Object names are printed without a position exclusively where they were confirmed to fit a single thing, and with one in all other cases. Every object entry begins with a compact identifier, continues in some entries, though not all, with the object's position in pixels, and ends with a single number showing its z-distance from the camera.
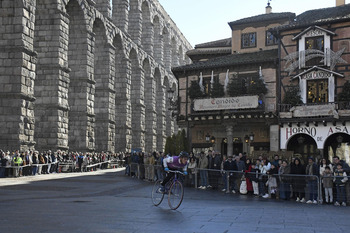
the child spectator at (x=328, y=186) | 15.38
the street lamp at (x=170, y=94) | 32.34
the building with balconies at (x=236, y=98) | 31.59
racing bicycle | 12.01
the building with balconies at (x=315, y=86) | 28.77
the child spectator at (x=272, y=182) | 17.05
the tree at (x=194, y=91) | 33.94
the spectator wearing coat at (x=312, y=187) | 15.74
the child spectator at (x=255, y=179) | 17.86
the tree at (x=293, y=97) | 29.73
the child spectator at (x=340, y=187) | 15.07
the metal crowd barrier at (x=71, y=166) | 23.93
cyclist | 12.33
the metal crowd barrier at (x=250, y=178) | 15.80
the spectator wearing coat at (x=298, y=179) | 16.12
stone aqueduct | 24.94
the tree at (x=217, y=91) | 33.06
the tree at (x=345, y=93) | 27.93
